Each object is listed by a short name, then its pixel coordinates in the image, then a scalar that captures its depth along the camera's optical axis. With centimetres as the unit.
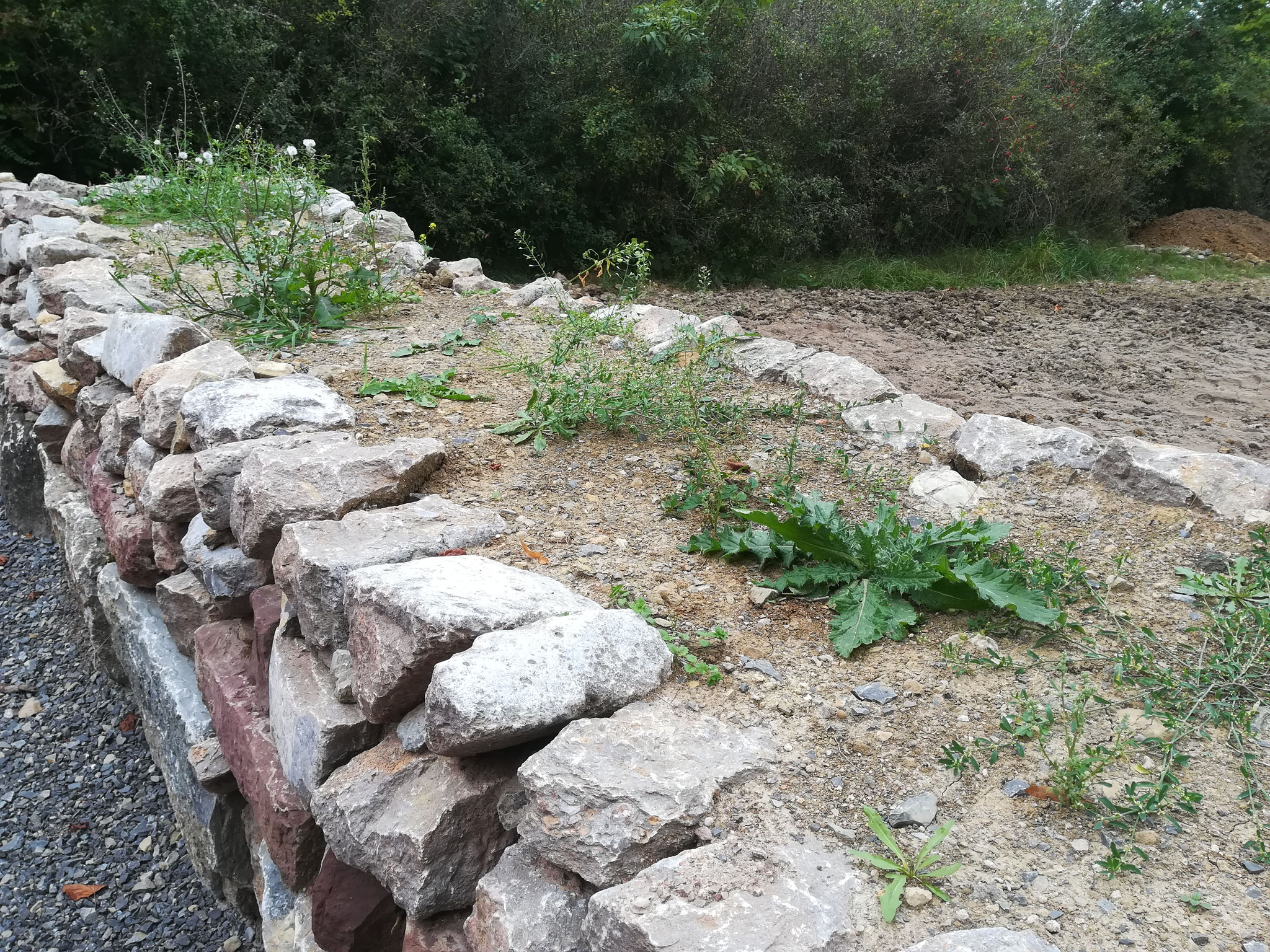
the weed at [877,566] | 199
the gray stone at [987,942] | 119
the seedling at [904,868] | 130
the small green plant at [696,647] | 183
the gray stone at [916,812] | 148
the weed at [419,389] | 321
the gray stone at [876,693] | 179
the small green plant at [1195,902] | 130
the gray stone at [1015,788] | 153
